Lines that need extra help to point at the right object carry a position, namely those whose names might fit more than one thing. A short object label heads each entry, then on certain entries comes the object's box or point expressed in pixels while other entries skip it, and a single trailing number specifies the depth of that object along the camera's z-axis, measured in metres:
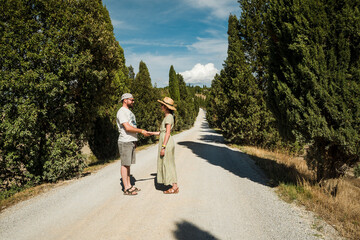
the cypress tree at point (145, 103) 15.03
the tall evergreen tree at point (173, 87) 38.98
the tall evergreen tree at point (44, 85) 4.93
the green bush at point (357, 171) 4.27
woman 4.57
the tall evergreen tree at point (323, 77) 4.13
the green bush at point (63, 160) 5.62
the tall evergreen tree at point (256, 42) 13.97
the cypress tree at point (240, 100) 13.58
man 4.50
